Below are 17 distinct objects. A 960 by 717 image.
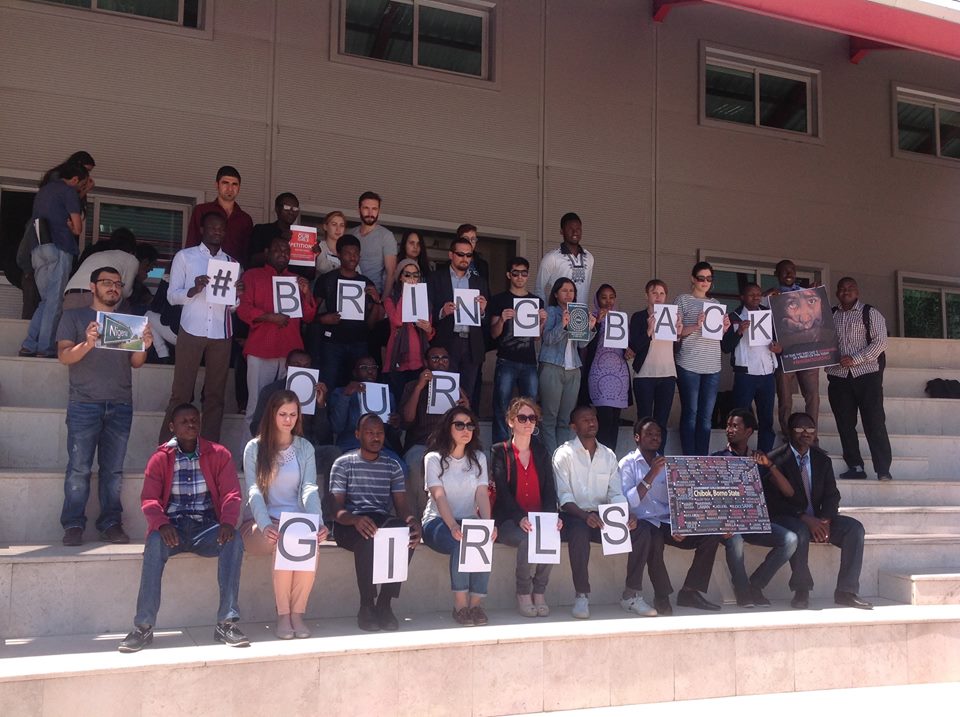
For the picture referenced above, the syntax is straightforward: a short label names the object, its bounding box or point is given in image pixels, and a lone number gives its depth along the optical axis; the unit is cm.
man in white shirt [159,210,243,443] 761
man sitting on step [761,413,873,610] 793
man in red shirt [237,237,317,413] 801
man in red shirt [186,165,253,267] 865
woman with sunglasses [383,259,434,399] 846
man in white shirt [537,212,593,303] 938
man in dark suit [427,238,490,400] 860
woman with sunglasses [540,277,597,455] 873
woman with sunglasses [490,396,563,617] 754
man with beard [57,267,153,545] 686
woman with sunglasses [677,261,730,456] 920
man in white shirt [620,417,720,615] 757
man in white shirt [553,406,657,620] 736
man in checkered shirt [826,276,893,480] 975
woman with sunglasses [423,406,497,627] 716
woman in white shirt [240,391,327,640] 659
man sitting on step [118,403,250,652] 610
